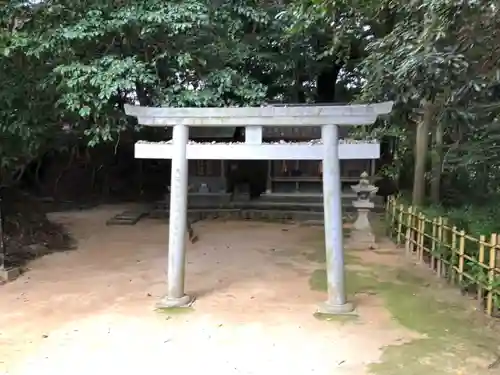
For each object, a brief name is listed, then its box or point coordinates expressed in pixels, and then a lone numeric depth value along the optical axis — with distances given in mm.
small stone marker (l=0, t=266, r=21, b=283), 8164
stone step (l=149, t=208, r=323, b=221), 15362
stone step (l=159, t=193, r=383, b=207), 16641
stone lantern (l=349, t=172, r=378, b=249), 10648
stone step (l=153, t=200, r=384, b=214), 15748
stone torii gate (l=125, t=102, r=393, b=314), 6184
